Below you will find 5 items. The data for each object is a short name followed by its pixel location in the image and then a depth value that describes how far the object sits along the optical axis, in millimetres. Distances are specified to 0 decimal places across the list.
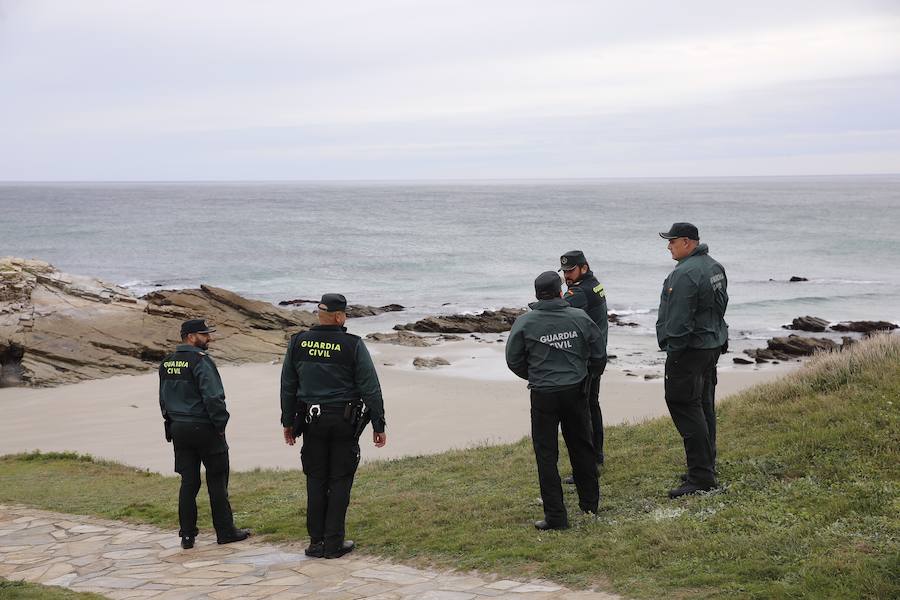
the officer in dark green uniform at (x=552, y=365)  7277
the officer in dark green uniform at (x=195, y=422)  7555
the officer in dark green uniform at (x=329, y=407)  7059
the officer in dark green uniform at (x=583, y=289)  8430
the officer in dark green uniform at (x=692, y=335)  7598
